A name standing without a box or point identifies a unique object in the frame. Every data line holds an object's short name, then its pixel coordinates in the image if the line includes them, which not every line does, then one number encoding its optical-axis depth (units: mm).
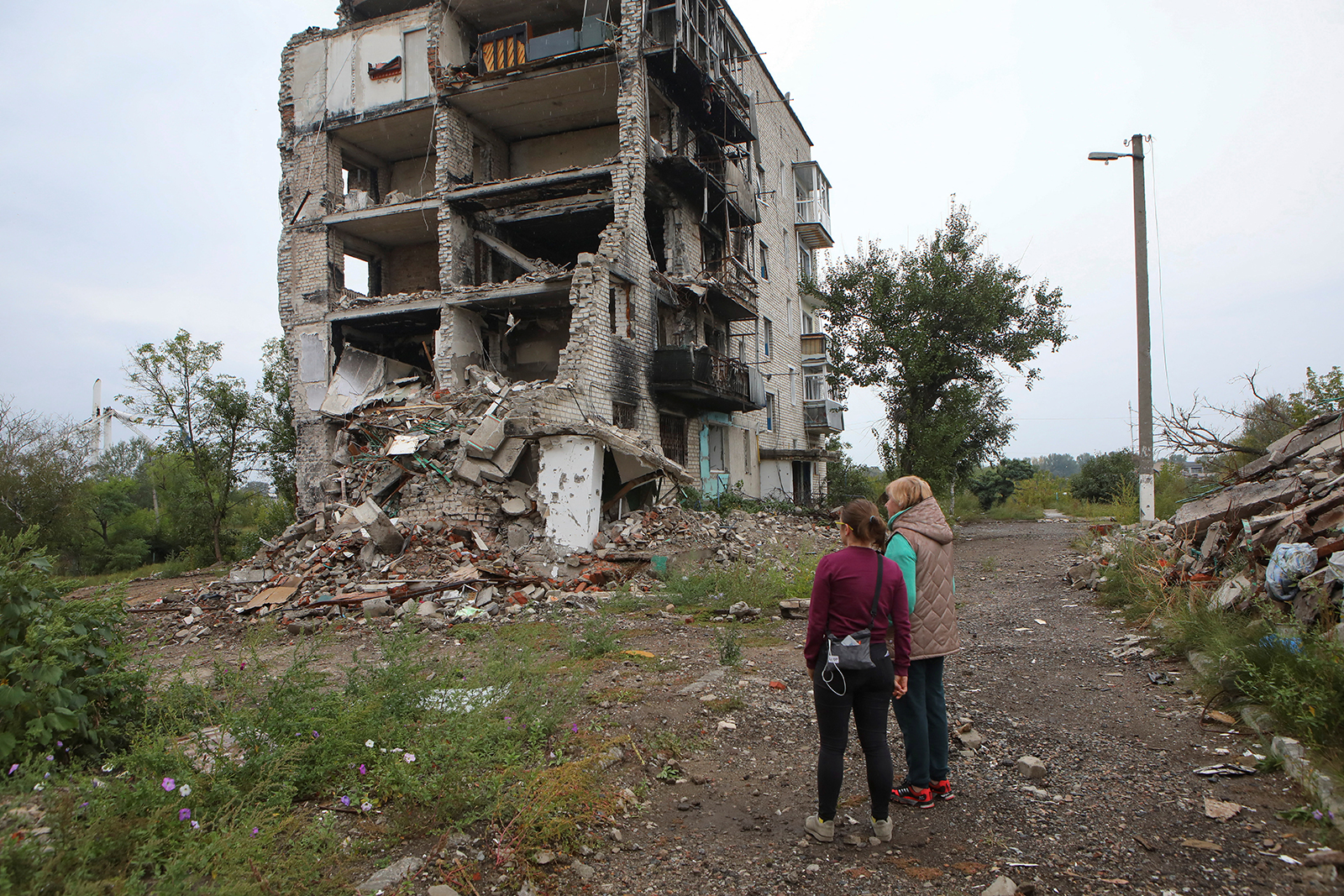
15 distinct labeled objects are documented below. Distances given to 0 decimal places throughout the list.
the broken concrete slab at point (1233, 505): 6543
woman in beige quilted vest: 3502
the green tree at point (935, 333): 21156
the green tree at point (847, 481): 27125
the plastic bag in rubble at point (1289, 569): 4980
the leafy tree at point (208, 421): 20638
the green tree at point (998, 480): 34125
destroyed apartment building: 14859
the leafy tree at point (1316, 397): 8086
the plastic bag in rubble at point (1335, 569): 4525
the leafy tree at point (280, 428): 21578
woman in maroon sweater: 3162
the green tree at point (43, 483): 21281
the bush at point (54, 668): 3053
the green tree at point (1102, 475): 29125
